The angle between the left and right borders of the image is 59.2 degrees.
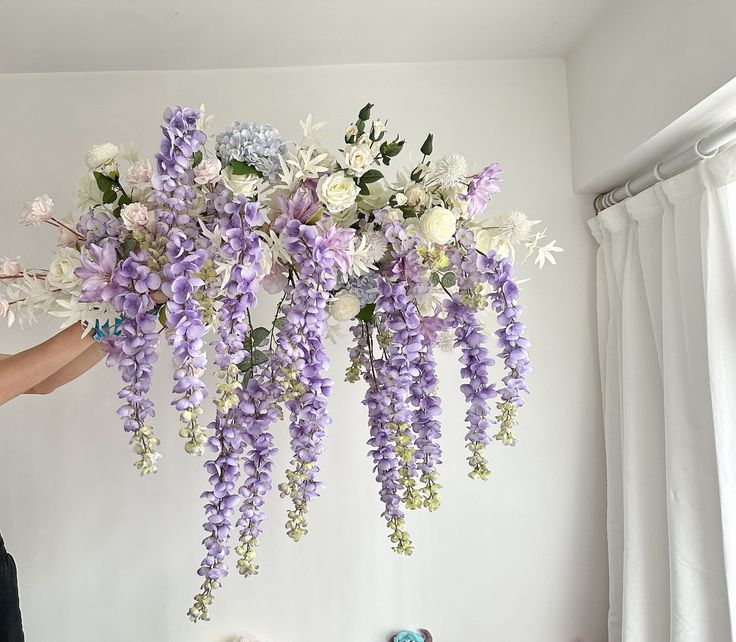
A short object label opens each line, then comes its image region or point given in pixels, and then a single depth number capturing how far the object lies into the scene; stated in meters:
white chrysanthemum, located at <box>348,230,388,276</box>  1.12
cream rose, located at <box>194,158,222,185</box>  1.05
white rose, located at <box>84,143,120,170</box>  1.16
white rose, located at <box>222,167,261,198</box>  1.07
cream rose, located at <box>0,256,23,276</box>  1.16
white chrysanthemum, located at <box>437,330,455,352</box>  1.26
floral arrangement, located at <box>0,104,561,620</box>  1.04
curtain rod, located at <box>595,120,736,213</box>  1.63
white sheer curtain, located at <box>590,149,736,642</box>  1.62
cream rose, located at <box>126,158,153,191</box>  1.12
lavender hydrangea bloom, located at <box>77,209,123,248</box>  1.10
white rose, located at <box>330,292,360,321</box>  1.18
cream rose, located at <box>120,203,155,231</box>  1.07
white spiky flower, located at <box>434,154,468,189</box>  1.17
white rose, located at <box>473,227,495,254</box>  1.17
